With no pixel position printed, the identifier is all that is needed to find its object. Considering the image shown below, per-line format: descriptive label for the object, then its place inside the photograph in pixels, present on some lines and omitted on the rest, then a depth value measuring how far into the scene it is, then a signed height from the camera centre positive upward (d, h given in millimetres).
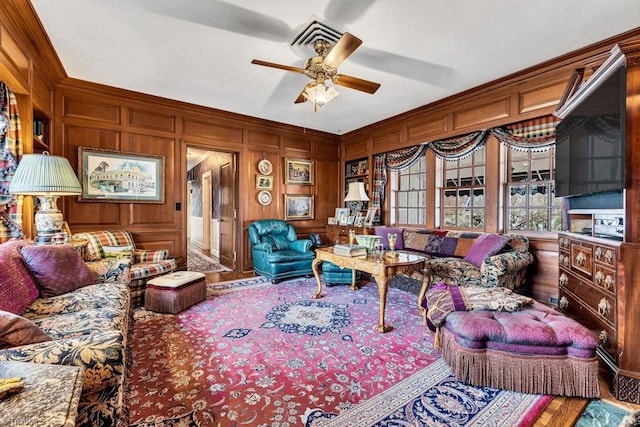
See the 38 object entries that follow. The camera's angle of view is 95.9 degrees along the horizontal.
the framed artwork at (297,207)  5555 +105
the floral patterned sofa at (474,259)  2982 -523
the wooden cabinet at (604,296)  1688 -563
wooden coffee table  2596 -503
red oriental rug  1558 -1082
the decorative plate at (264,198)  5250 +260
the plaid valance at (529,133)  3258 +963
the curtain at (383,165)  4850 +844
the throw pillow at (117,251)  3395 -487
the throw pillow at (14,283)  1607 -437
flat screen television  1854 +549
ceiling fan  2385 +1255
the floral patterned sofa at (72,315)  1070 -554
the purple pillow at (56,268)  1981 -419
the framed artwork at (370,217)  5203 -78
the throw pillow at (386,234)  4336 -335
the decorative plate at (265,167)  5215 +823
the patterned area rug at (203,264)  5285 -1049
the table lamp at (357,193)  5102 +355
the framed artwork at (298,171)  5545 +805
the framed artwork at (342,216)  5648 -69
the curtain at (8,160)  2434 +434
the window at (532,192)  3385 +267
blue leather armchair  4238 -617
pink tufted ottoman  1663 -846
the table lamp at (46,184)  2348 +221
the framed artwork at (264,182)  5199 +543
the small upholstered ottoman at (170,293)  2967 -865
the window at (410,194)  4770 +322
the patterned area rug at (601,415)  1487 -1076
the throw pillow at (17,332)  1098 -484
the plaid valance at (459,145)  3887 +977
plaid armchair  3199 -535
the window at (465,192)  4023 +318
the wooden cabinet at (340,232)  5078 -360
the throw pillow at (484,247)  3182 -386
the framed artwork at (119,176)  3801 +485
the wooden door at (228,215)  5237 -64
